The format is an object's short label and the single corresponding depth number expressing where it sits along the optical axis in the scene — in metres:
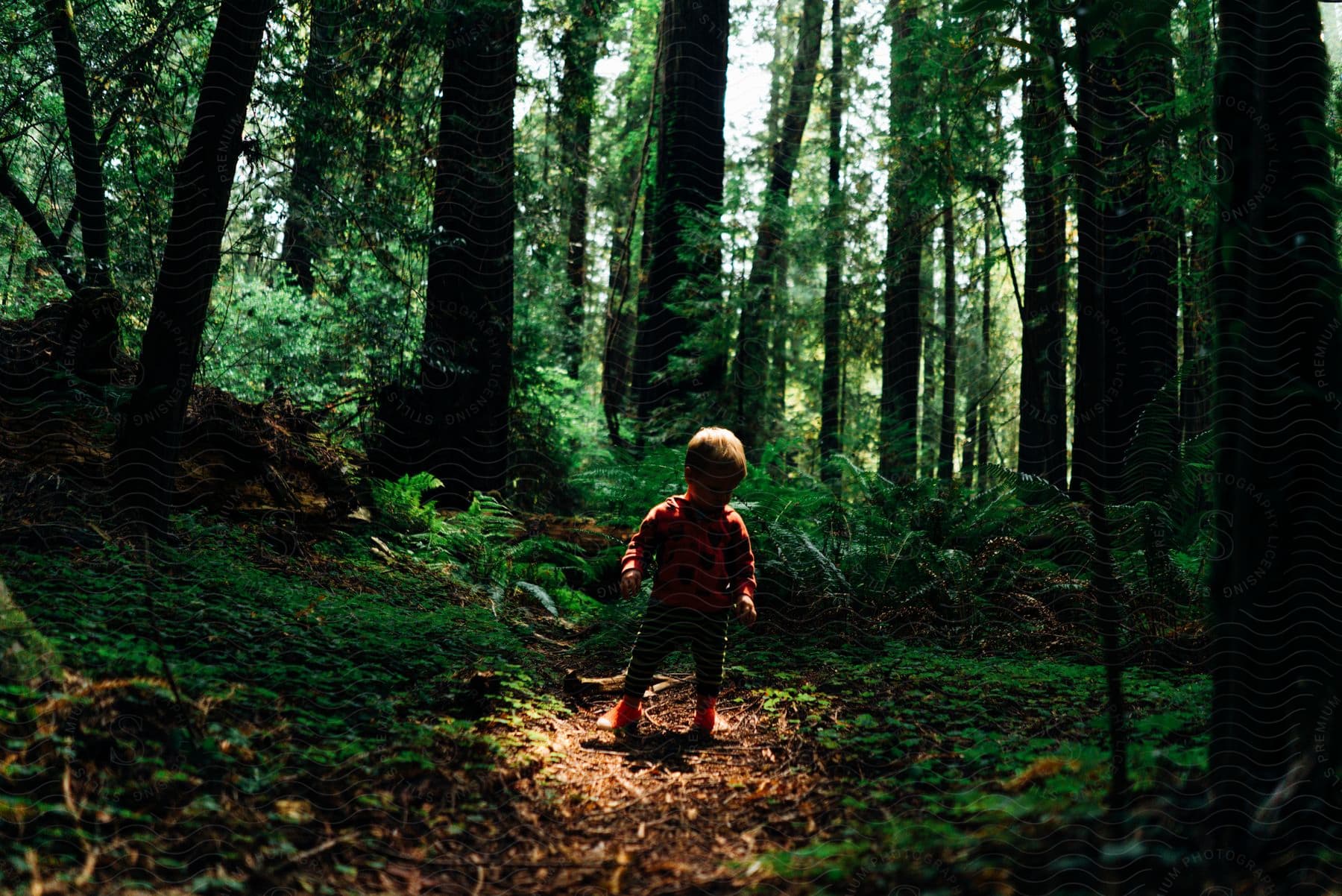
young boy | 3.63
